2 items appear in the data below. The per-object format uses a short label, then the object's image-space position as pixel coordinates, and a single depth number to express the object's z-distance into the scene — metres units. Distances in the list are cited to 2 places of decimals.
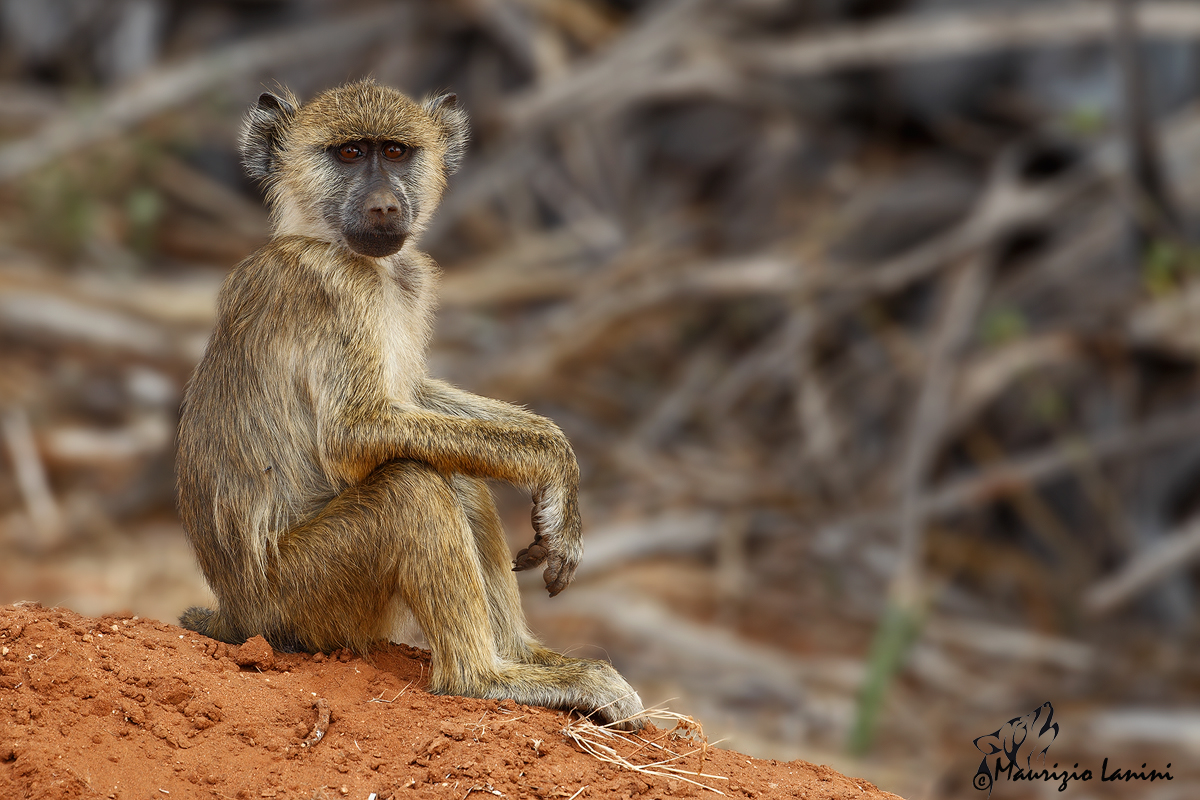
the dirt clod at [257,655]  10.20
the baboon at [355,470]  10.10
